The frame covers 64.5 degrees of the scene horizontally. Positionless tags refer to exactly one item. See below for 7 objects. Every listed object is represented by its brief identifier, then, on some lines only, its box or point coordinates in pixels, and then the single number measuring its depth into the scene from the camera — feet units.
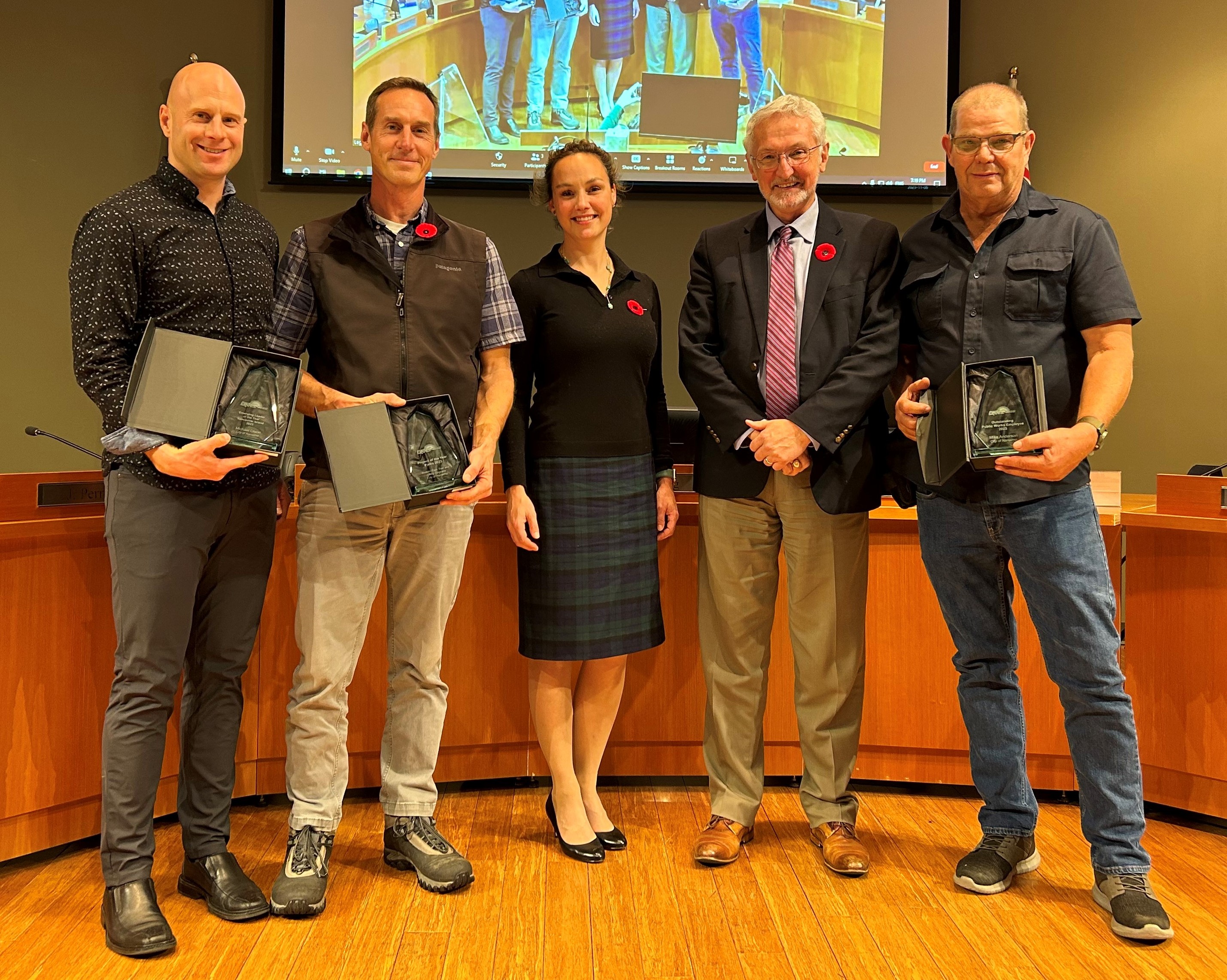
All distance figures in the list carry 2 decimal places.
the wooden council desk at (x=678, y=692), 8.32
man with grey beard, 7.25
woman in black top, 7.54
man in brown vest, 6.73
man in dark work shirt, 6.53
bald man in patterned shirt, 6.00
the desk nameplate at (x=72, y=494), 7.36
